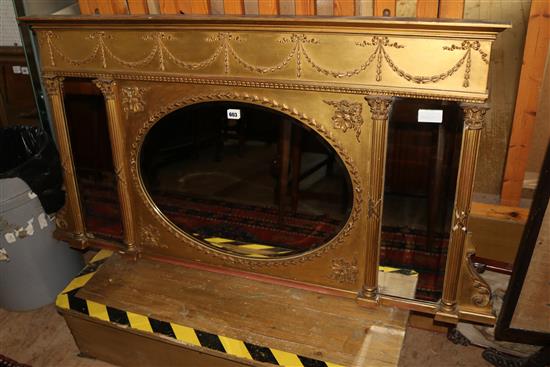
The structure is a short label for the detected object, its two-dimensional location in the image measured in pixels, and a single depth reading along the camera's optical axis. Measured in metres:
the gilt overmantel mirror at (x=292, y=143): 1.52
